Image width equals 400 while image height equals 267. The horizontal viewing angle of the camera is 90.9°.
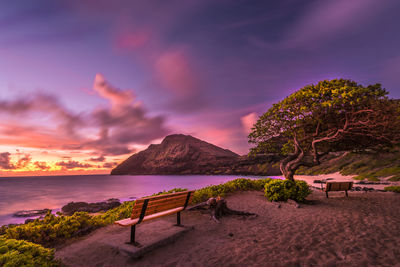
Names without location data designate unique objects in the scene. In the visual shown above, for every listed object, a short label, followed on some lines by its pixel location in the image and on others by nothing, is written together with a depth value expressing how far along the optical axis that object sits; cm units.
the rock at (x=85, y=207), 1977
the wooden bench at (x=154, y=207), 479
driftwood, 755
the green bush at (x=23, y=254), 339
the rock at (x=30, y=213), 2357
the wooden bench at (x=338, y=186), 1160
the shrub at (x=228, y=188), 1095
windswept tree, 1015
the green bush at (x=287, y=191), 1030
